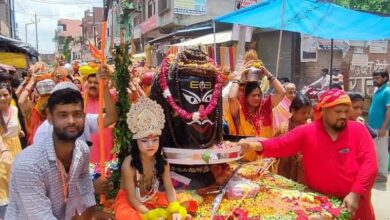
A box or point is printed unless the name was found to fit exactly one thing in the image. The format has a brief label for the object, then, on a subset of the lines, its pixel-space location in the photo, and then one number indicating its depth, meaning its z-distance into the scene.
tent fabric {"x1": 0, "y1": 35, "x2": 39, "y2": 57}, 11.37
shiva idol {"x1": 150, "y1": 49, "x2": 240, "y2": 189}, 2.94
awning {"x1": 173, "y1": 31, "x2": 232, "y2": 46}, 12.34
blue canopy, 5.93
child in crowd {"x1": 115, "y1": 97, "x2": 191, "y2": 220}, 2.50
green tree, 20.03
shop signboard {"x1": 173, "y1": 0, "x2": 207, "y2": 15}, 19.12
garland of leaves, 2.78
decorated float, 2.79
